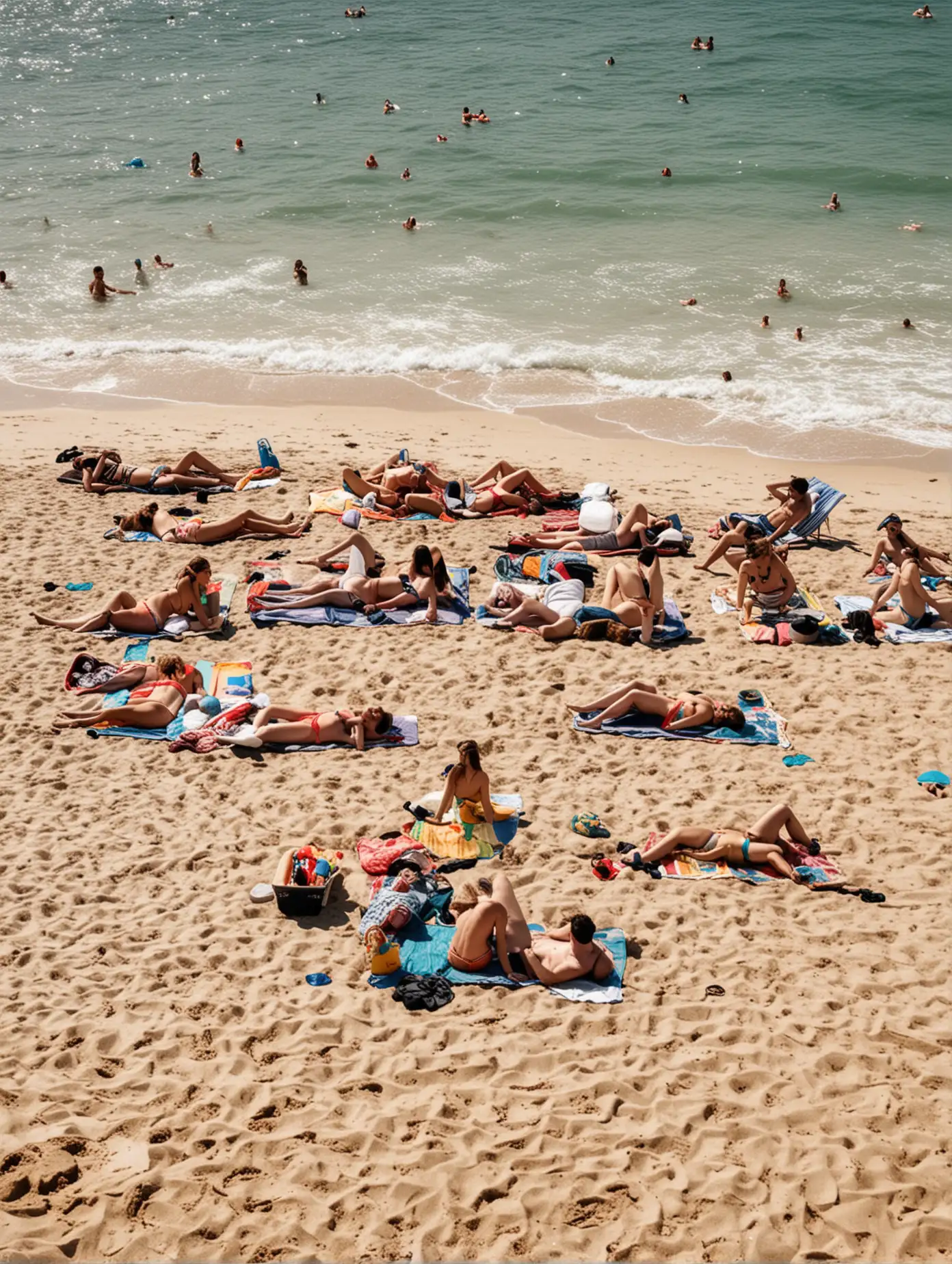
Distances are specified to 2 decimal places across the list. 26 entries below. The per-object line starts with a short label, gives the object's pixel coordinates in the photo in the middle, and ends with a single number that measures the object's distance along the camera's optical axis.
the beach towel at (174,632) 11.09
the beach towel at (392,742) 9.42
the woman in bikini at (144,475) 14.32
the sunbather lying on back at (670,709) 9.55
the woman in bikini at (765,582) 11.33
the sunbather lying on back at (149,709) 9.60
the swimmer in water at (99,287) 22.98
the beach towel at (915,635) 11.00
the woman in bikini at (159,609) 11.09
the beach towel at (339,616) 11.34
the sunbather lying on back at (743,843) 7.90
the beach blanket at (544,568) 12.09
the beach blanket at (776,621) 11.04
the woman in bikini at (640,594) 11.01
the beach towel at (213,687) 9.57
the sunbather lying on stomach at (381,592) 11.41
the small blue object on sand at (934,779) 8.82
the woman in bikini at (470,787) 8.23
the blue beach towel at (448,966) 6.79
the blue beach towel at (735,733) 9.48
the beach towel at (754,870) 7.80
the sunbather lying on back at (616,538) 12.65
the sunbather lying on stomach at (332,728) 9.39
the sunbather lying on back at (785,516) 12.96
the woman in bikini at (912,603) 11.11
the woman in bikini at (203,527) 12.94
